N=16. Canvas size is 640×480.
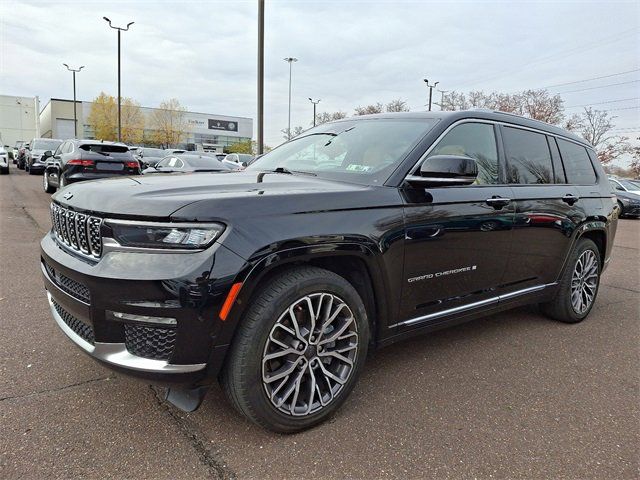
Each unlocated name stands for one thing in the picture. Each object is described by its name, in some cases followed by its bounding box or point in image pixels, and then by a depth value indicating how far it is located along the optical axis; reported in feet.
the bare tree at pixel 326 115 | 184.03
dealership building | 219.61
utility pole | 40.52
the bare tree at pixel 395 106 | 165.07
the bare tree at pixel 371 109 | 172.50
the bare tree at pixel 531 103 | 136.05
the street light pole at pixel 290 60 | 158.49
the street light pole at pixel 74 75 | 138.10
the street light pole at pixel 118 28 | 95.56
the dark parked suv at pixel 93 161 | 35.22
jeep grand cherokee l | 6.82
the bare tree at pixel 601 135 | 155.61
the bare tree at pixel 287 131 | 199.72
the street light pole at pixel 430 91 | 120.65
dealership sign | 267.80
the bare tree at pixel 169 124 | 216.54
